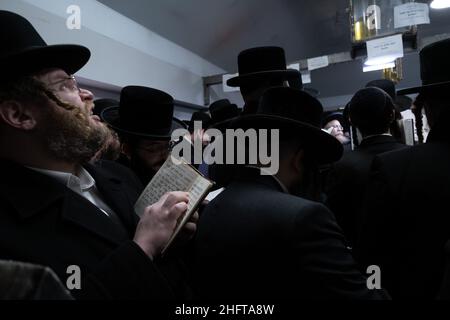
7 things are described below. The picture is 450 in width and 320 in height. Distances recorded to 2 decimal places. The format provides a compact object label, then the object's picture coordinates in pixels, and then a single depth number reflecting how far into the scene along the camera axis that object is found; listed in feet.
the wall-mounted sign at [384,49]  9.97
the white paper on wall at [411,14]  8.95
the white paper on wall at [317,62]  12.72
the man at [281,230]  3.07
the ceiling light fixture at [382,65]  11.32
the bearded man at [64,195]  2.92
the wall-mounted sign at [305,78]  13.68
